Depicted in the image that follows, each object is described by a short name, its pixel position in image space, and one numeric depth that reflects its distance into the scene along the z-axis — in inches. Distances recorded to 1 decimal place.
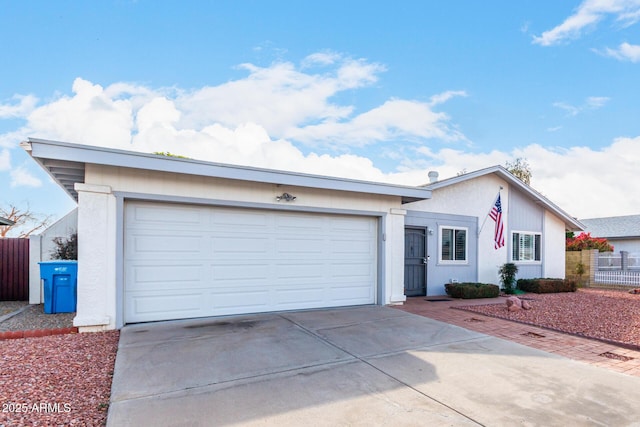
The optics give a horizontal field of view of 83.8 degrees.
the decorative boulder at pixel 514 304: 326.0
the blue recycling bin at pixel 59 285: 289.9
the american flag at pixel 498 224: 449.7
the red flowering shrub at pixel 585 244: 657.6
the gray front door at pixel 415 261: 401.7
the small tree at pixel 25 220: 830.5
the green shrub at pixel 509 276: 471.0
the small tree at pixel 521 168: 946.7
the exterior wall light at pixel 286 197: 283.6
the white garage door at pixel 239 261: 243.8
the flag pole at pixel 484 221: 464.7
